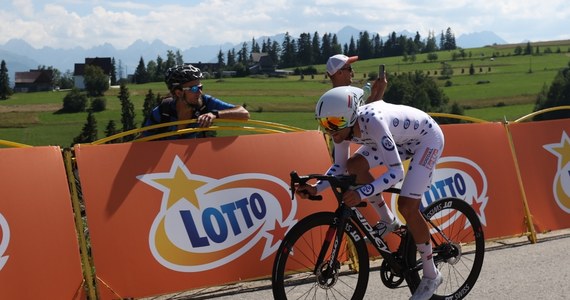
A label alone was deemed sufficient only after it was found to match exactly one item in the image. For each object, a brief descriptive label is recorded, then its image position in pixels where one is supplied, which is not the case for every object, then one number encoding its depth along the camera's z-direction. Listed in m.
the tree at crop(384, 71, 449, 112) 82.62
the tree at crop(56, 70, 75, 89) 130.49
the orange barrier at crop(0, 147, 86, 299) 4.60
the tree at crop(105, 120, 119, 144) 68.11
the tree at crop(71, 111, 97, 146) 65.56
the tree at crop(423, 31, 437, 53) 185.50
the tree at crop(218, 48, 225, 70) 180.35
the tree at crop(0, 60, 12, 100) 107.25
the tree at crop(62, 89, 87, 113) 86.06
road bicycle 4.24
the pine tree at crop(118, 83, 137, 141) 70.88
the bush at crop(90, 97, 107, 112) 84.38
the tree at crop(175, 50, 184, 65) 160.66
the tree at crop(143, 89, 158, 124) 70.14
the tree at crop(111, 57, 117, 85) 138.23
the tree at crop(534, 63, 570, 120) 77.06
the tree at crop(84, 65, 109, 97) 100.57
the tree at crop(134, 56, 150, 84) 130.00
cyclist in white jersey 4.16
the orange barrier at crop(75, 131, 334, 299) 5.01
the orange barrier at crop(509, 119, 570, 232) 7.45
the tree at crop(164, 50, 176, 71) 141.60
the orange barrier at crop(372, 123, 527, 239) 6.89
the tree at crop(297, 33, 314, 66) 168.25
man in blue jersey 5.60
